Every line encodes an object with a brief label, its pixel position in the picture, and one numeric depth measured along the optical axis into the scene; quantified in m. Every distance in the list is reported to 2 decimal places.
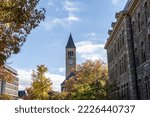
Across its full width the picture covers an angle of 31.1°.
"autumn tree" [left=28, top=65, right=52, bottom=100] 47.38
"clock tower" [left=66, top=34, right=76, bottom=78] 155.27
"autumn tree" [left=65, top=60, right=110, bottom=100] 33.30
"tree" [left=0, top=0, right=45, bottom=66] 11.84
